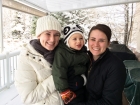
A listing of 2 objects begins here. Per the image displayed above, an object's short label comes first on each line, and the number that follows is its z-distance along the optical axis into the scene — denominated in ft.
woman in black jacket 3.84
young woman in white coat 3.83
